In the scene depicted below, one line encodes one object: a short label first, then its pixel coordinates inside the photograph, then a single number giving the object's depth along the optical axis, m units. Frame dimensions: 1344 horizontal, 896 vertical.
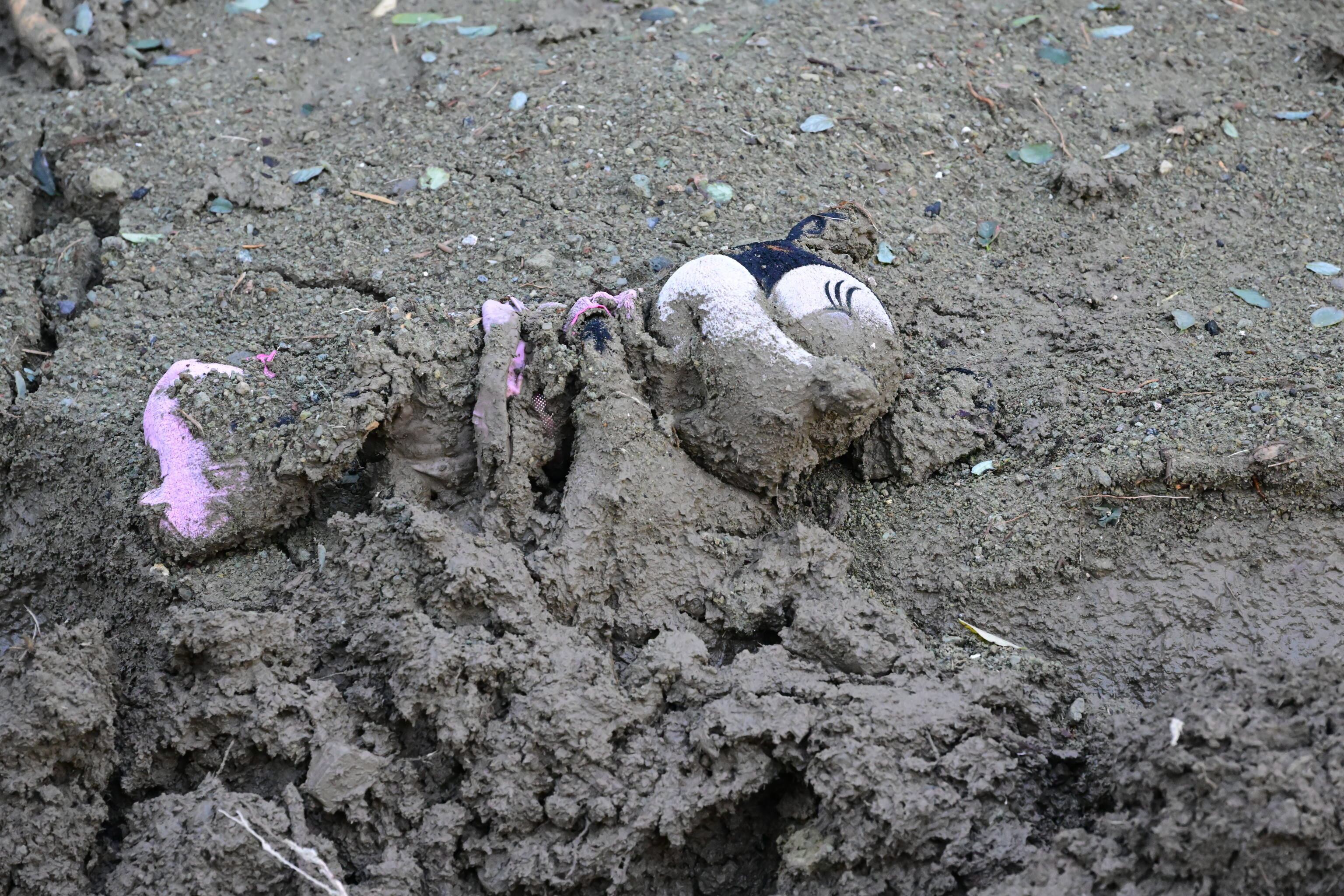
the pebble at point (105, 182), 3.51
